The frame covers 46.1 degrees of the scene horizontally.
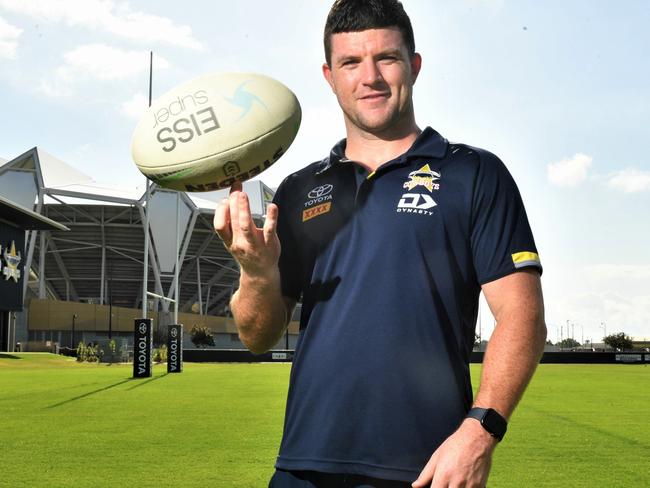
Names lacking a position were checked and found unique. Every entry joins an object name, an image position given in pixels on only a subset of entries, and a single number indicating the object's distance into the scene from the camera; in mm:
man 2475
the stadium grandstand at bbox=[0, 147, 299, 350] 65875
